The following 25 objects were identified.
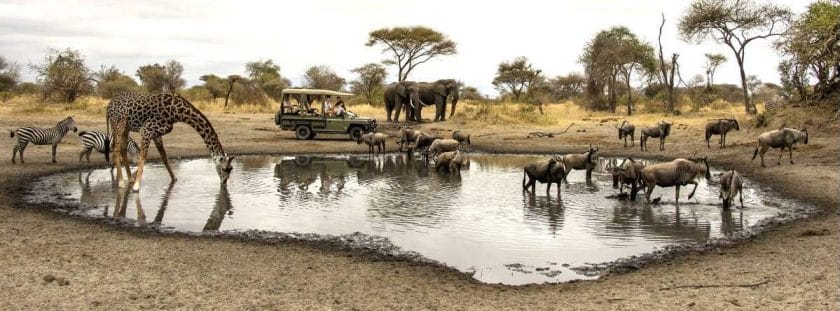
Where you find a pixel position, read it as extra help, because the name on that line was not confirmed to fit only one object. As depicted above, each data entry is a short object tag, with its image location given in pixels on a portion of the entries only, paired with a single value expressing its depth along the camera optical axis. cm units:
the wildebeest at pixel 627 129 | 2420
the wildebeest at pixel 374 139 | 2325
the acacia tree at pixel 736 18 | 3766
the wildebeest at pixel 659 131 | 2289
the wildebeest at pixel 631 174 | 1328
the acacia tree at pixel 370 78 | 6406
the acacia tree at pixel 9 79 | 5312
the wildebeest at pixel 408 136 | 2398
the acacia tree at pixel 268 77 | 5797
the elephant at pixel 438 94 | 3556
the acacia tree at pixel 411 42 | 5134
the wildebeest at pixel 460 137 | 2406
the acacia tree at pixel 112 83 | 4853
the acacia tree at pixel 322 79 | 6450
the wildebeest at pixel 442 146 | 2086
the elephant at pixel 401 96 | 3559
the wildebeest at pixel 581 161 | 1635
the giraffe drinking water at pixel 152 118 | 1464
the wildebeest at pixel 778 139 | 1764
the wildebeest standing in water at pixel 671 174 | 1279
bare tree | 4009
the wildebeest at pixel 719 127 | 2253
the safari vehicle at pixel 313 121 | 2744
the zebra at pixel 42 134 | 1764
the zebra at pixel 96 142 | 1780
